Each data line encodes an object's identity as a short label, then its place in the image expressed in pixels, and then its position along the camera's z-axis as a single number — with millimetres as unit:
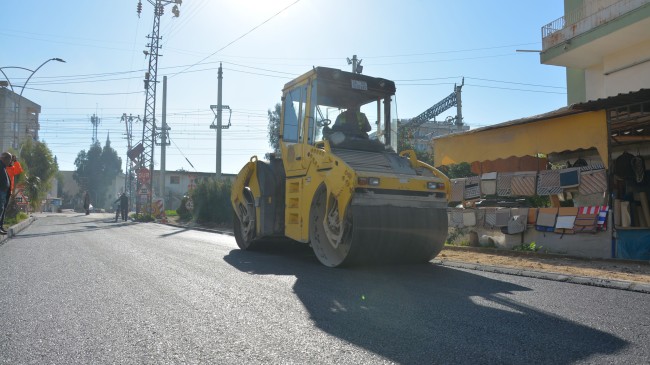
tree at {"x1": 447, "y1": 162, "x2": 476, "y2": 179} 21283
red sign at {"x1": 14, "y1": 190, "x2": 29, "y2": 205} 21047
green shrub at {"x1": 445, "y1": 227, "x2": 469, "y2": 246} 11609
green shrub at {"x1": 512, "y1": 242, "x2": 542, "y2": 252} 9836
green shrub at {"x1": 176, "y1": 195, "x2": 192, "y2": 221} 27016
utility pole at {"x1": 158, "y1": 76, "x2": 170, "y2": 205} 31109
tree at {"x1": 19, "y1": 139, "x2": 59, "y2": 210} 34500
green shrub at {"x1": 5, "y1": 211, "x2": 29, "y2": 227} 15422
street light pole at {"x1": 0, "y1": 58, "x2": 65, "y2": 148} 22656
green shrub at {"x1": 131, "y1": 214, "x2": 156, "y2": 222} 28770
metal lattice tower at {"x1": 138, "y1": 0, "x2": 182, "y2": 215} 30359
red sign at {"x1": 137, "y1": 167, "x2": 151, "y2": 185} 30222
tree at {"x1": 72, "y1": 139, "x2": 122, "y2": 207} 88375
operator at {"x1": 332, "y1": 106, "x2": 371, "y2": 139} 7957
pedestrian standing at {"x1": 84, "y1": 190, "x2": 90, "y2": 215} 38697
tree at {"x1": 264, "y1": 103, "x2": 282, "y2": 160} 40375
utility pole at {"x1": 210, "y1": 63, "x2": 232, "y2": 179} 27438
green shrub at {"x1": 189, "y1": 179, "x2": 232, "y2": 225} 22250
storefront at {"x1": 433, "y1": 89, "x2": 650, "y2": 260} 8930
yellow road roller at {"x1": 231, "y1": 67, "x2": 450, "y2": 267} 6434
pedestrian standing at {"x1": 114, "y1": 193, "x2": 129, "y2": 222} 27484
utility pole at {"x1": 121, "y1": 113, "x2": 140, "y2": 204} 56656
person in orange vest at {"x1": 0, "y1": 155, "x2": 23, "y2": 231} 10609
